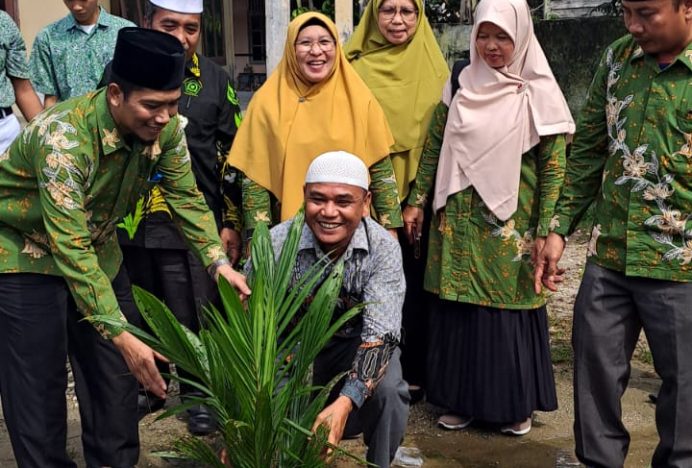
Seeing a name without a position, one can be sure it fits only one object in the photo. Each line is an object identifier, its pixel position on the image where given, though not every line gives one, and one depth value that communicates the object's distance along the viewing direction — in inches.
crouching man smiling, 118.8
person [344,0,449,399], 159.2
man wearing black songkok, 106.4
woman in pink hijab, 147.6
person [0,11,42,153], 173.0
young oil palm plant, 100.7
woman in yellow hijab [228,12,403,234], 148.9
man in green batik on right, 111.9
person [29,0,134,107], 166.6
